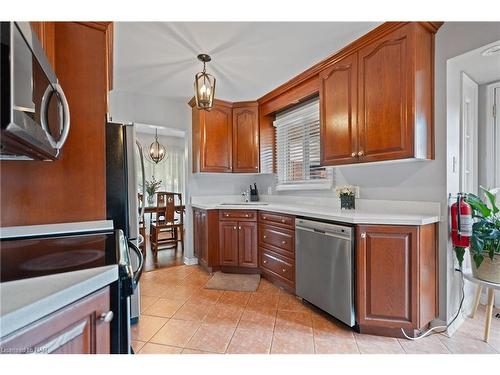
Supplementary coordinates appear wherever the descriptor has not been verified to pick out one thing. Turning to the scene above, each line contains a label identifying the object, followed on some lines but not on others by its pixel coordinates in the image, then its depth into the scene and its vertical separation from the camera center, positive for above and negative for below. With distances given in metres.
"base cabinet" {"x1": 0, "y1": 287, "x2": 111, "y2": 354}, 0.59 -0.40
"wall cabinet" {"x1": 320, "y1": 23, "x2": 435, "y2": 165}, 1.78 +0.71
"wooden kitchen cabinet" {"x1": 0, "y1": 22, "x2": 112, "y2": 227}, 1.35 +0.24
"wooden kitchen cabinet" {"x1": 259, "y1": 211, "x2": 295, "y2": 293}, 2.51 -0.70
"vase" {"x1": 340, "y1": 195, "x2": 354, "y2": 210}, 2.44 -0.17
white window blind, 2.94 +0.48
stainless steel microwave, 0.72 +0.32
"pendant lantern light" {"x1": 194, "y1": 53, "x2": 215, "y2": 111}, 2.15 +0.87
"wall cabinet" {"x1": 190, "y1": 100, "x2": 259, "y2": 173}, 3.47 +0.72
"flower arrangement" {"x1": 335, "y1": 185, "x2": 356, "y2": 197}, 2.45 -0.05
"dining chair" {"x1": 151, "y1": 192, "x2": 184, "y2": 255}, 4.15 -0.65
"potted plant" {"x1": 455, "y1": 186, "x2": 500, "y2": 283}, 1.67 -0.41
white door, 2.12 +0.41
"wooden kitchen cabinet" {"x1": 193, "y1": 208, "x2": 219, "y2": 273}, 3.16 -0.69
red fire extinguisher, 1.72 -0.27
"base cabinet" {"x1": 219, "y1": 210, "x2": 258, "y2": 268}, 3.07 -0.67
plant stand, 1.68 -0.83
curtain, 5.87 +0.43
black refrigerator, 1.87 +0.11
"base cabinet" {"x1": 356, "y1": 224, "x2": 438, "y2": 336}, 1.73 -0.69
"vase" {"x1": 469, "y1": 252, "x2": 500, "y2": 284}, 1.67 -0.61
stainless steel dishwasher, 1.87 -0.69
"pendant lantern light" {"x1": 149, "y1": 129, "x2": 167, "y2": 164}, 5.06 +0.72
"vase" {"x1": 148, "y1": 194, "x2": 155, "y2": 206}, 5.29 -0.28
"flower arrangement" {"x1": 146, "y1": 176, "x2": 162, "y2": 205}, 5.29 +0.01
